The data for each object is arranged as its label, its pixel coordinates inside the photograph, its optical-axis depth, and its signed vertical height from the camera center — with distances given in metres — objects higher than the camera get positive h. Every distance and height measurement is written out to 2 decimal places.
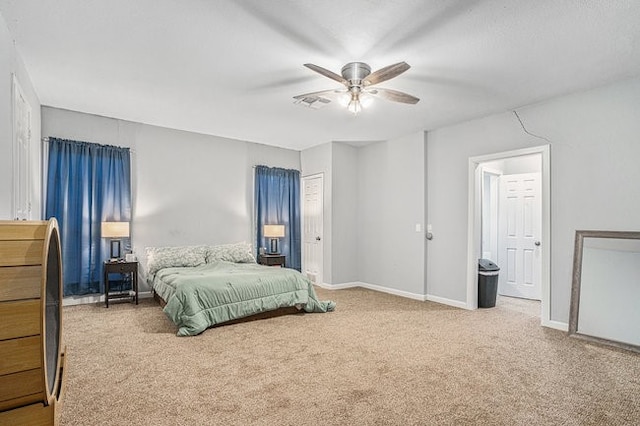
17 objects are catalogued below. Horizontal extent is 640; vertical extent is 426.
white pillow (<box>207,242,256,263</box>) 5.28 -0.64
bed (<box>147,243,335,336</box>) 3.59 -0.86
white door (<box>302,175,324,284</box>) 6.32 -0.28
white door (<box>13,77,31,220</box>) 2.93 +0.51
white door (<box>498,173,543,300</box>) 5.40 -0.37
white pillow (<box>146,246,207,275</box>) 4.82 -0.64
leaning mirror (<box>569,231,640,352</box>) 3.27 -0.74
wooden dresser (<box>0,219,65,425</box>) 1.24 -0.41
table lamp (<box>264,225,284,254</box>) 5.94 -0.33
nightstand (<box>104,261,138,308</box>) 4.50 -0.78
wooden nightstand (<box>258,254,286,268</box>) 5.83 -0.80
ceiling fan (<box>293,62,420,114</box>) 2.85 +1.09
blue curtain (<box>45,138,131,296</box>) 4.45 +0.13
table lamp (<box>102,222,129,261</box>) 4.56 -0.25
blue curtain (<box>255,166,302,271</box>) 6.21 +0.10
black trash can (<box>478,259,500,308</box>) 4.74 -0.99
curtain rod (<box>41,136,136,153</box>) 4.41 +0.89
